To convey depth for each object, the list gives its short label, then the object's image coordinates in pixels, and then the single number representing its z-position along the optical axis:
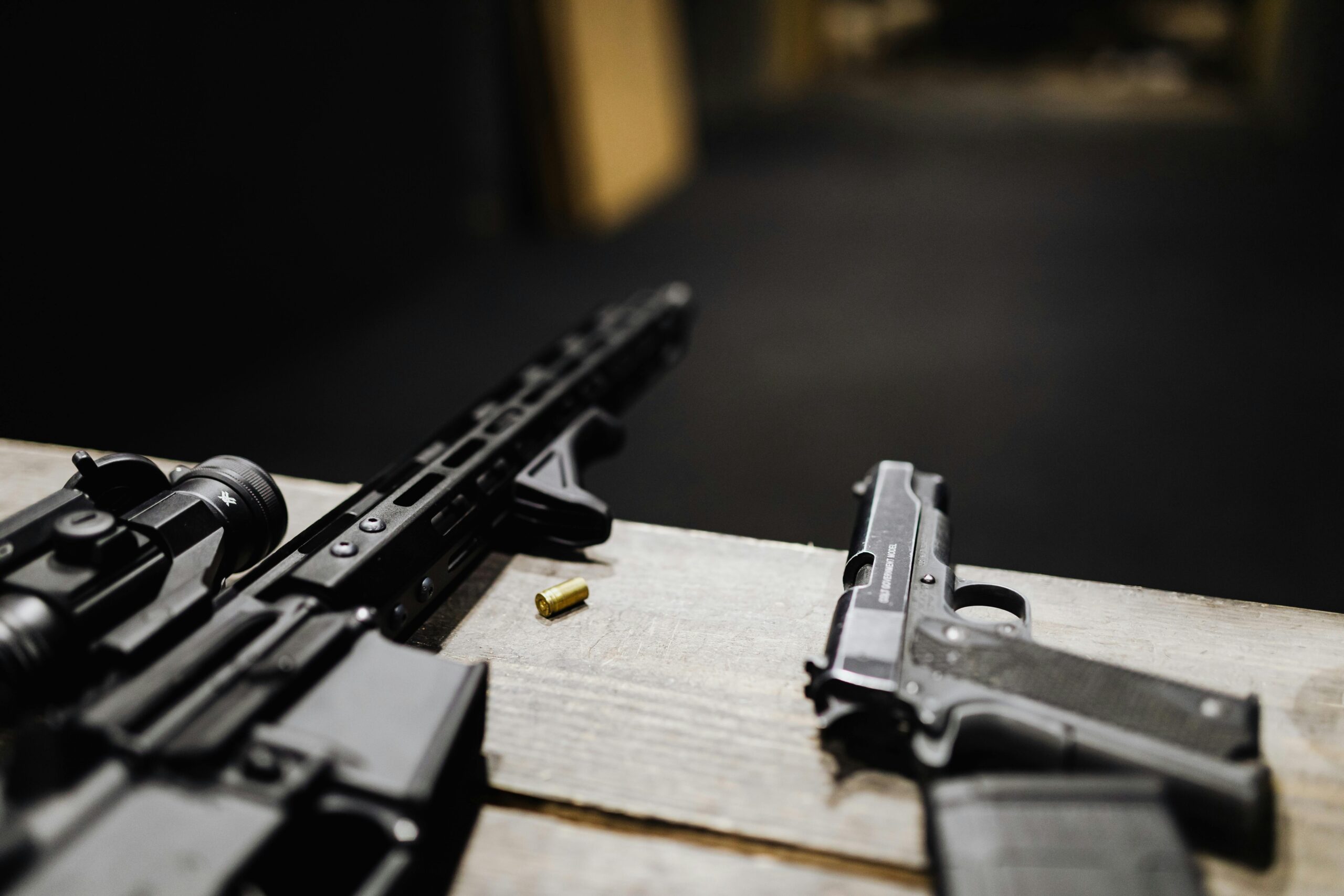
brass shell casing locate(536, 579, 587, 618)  0.60
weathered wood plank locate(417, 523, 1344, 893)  0.51
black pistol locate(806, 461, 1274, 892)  0.48
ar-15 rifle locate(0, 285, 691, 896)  0.44
